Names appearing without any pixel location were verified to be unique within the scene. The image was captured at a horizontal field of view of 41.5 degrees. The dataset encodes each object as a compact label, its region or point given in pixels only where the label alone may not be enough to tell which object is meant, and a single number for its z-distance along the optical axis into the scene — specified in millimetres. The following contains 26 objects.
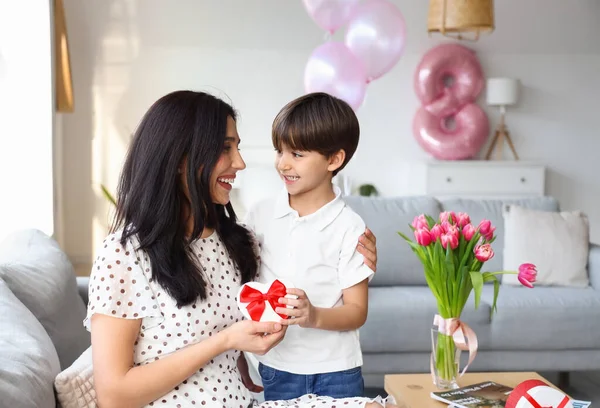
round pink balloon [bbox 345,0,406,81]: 4734
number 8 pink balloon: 6254
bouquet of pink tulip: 2230
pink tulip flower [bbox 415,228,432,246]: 2238
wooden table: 2221
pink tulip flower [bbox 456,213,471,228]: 2258
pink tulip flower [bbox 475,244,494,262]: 2170
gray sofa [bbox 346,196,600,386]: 3254
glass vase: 2297
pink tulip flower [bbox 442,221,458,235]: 2207
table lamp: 6270
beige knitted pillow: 1461
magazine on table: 2090
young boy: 1834
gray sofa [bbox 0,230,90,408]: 1359
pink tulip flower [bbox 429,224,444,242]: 2232
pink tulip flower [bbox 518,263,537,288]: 2170
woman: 1411
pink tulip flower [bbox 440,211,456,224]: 2260
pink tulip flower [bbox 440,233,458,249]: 2201
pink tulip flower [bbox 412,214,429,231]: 2263
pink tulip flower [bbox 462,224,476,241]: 2227
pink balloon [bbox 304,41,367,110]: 4586
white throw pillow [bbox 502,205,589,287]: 3648
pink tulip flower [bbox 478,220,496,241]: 2238
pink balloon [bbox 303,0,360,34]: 4598
